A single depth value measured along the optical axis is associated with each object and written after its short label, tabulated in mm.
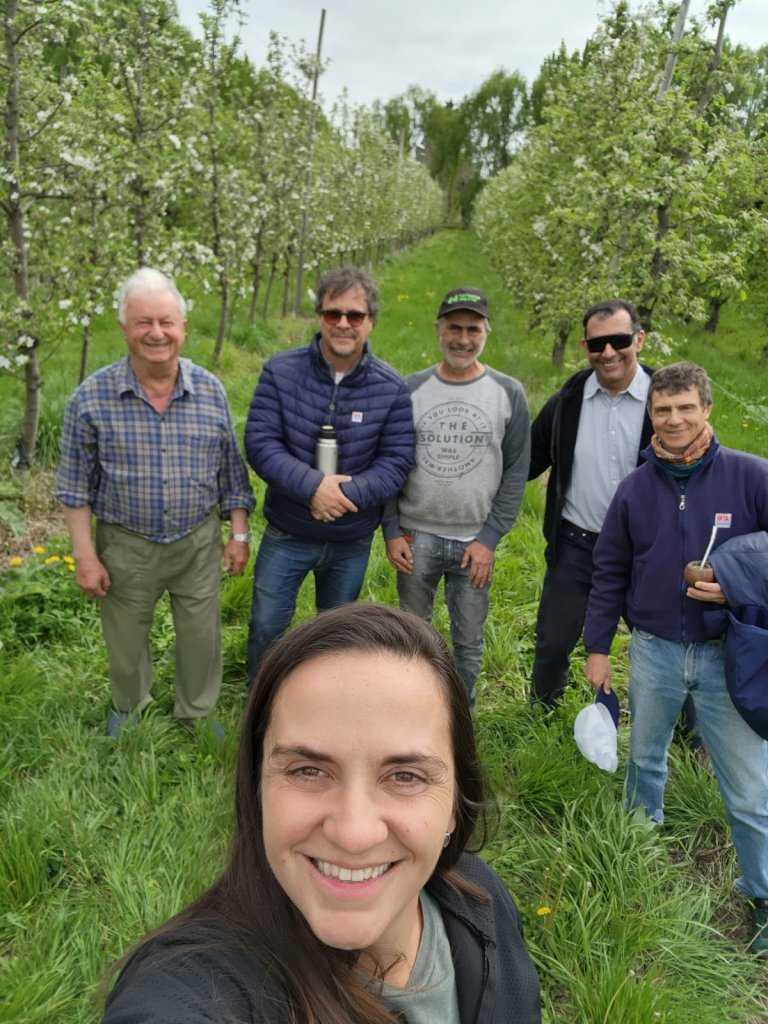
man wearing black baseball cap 3057
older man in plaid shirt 2752
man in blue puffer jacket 2914
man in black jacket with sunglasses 2955
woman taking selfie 917
